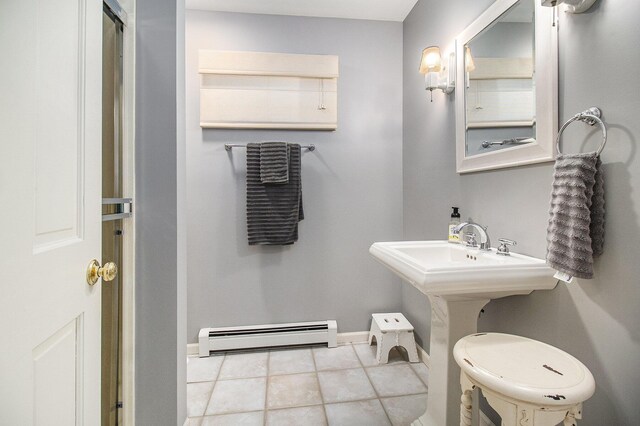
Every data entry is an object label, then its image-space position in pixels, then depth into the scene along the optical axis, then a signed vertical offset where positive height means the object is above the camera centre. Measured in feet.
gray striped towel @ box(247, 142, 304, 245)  6.77 +0.25
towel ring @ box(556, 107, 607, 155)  2.79 +1.00
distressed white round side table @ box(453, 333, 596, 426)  2.29 -1.44
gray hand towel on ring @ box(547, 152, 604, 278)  2.78 +0.00
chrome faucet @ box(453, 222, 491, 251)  4.30 -0.32
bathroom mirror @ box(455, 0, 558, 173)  3.45 +1.85
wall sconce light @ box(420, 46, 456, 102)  5.34 +2.78
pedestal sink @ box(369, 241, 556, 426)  3.19 -0.82
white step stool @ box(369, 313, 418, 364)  6.43 -2.93
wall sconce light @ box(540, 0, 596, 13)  2.93 +2.24
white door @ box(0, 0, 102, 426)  1.73 +0.03
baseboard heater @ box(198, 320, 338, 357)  6.75 -3.01
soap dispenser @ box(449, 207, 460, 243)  4.93 -0.19
